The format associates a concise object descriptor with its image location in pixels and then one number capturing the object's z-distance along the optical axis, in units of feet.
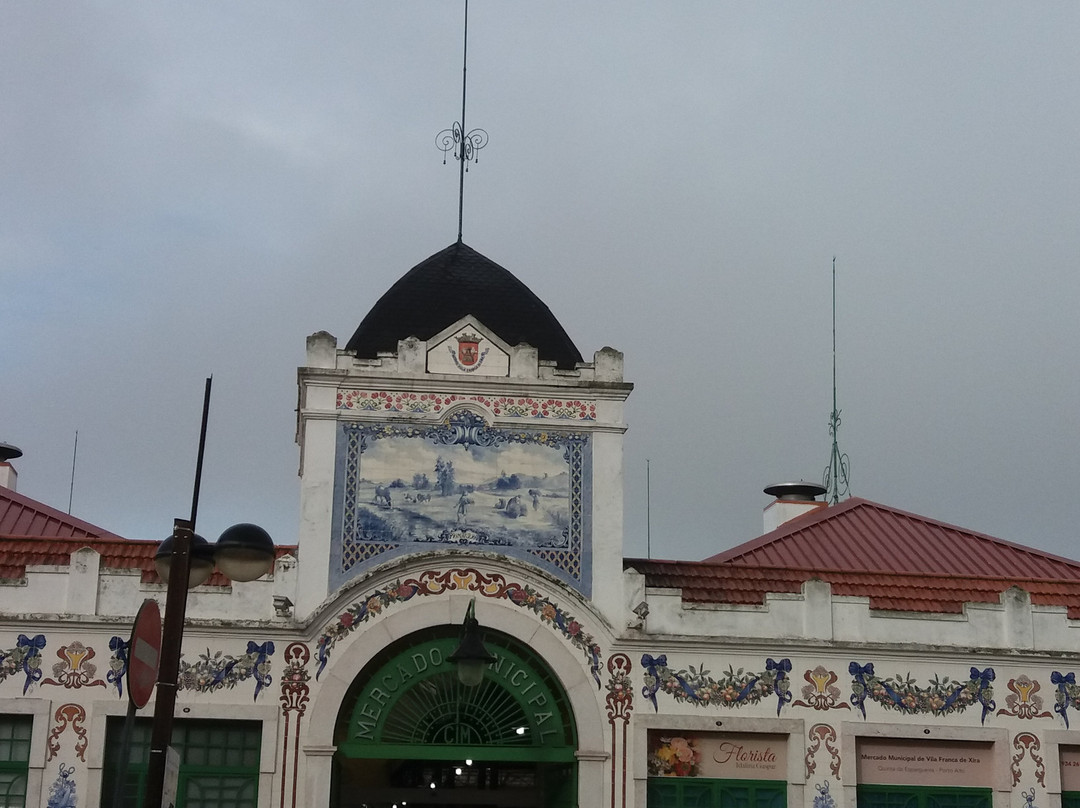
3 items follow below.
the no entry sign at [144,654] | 33.96
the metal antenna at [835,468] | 104.99
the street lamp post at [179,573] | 37.60
